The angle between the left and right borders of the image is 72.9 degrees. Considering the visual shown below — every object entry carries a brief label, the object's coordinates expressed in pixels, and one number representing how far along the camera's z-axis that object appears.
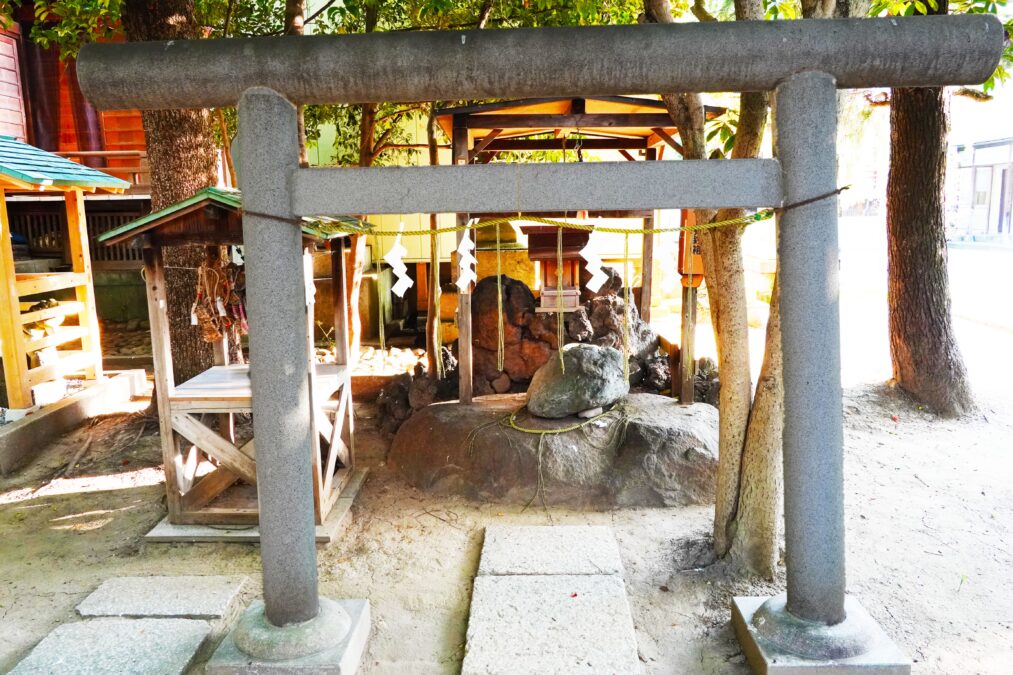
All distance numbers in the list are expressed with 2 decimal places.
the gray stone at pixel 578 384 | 6.69
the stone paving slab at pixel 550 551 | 4.90
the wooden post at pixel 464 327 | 7.25
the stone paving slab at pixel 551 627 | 3.83
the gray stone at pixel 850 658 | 3.29
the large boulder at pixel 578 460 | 6.17
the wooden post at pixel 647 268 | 8.29
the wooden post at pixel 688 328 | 7.22
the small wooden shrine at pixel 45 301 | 7.50
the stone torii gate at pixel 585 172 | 3.35
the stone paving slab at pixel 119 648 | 3.85
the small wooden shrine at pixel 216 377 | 5.34
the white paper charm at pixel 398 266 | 4.41
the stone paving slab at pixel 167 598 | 4.43
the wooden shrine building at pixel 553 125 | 6.92
